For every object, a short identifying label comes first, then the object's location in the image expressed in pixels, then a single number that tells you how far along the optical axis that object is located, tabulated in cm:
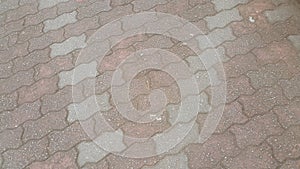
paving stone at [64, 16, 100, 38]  363
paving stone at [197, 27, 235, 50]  339
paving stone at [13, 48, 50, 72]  343
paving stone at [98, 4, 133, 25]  370
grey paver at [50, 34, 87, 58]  350
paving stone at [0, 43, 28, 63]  352
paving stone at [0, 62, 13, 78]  340
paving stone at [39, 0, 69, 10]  393
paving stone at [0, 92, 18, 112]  317
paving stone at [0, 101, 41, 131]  305
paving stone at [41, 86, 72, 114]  311
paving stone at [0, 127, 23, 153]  292
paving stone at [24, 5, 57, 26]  380
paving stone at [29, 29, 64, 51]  358
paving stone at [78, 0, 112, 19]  378
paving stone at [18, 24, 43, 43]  367
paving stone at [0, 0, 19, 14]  398
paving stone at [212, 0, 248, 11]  369
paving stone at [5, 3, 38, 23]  388
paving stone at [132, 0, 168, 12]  376
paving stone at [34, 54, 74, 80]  336
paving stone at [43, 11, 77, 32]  372
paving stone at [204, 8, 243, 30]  355
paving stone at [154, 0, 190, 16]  370
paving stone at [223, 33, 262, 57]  332
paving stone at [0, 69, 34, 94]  330
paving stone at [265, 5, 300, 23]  354
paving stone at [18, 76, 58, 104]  320
